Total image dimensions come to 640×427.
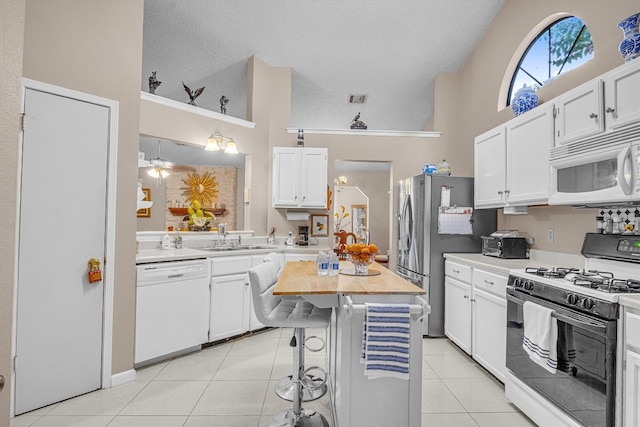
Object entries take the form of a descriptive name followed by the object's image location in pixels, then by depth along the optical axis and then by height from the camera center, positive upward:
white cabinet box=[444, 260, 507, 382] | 2.59 -0.75
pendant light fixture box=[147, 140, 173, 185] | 5.31 +0.81
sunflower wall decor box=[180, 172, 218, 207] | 7.54 +0.67
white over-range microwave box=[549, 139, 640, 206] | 1.90 +0.32
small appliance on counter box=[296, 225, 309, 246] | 4.79 -0.20
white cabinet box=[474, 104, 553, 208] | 2.66 +0.57
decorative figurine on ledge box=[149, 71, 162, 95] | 3.89 +1.51
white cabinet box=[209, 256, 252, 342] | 3.35 -0.77
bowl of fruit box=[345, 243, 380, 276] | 2.20 -0.20
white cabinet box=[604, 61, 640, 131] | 1.88 +0.74
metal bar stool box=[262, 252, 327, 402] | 2.42 -1.20
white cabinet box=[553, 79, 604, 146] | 2.12 +0.74
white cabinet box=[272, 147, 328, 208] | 4.62 +0.59
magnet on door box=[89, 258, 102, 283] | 2.41 -0.37
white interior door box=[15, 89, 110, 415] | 2.16 -0.20
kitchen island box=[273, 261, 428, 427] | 1.80 -0.80
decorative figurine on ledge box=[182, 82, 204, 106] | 4.17 +1.49
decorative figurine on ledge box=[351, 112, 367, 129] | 5.18 +1.45
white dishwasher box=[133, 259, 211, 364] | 2.78 -0.75
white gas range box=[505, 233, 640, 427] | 1.62 -0.55
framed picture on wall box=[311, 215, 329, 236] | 5.04 -0.05
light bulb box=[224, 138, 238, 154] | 4.24 +0.89
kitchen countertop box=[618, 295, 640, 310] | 1.50 -0.32
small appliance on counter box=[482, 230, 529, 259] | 3.19 -0.18
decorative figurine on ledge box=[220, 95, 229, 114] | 4.53 +1.52
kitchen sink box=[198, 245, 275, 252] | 3.96 -0.33
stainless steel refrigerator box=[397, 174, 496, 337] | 3.71 -0.12
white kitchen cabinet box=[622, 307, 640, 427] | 1.49 -0.61
